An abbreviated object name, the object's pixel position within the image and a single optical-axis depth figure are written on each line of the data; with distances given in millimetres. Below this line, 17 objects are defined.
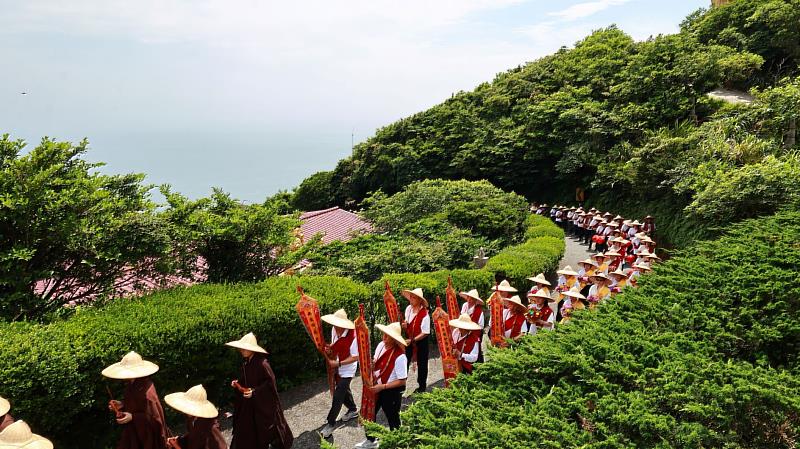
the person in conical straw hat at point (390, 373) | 5762
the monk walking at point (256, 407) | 5496
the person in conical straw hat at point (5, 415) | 4410
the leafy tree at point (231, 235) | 8773
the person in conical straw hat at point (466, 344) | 6590
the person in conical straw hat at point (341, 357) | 6301
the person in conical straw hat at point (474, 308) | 7727
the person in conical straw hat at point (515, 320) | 7423
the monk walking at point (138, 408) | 4715
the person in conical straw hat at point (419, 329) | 7379
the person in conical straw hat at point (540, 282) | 8672
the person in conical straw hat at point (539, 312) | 7918
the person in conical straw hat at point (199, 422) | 4475
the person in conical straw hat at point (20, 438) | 3857
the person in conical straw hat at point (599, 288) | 9289
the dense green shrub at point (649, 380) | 3902
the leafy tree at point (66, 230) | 6633
